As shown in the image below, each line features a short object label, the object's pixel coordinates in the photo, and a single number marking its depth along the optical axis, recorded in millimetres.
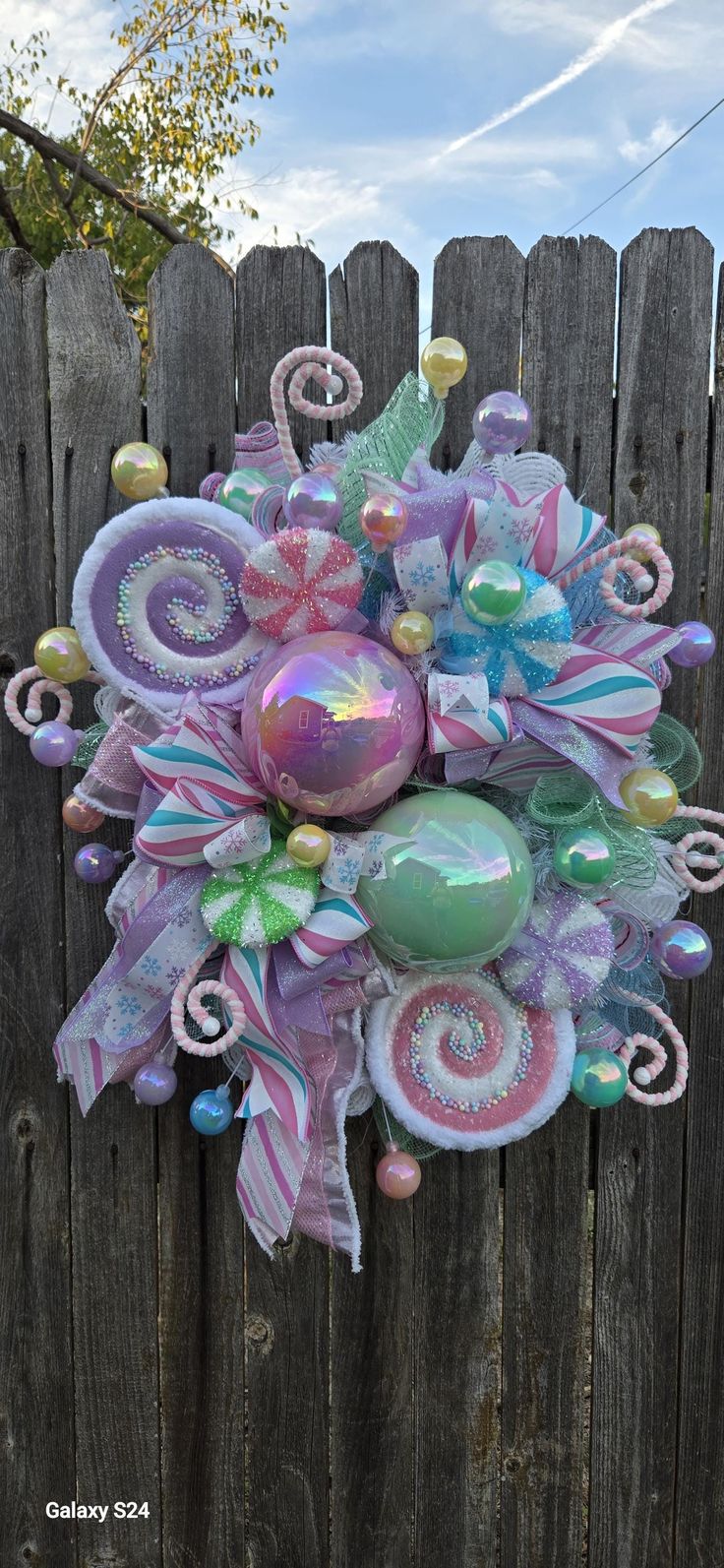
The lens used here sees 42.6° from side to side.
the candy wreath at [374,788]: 1247
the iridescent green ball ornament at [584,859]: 1265
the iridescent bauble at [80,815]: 1418
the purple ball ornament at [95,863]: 1450
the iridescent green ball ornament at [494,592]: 1197
